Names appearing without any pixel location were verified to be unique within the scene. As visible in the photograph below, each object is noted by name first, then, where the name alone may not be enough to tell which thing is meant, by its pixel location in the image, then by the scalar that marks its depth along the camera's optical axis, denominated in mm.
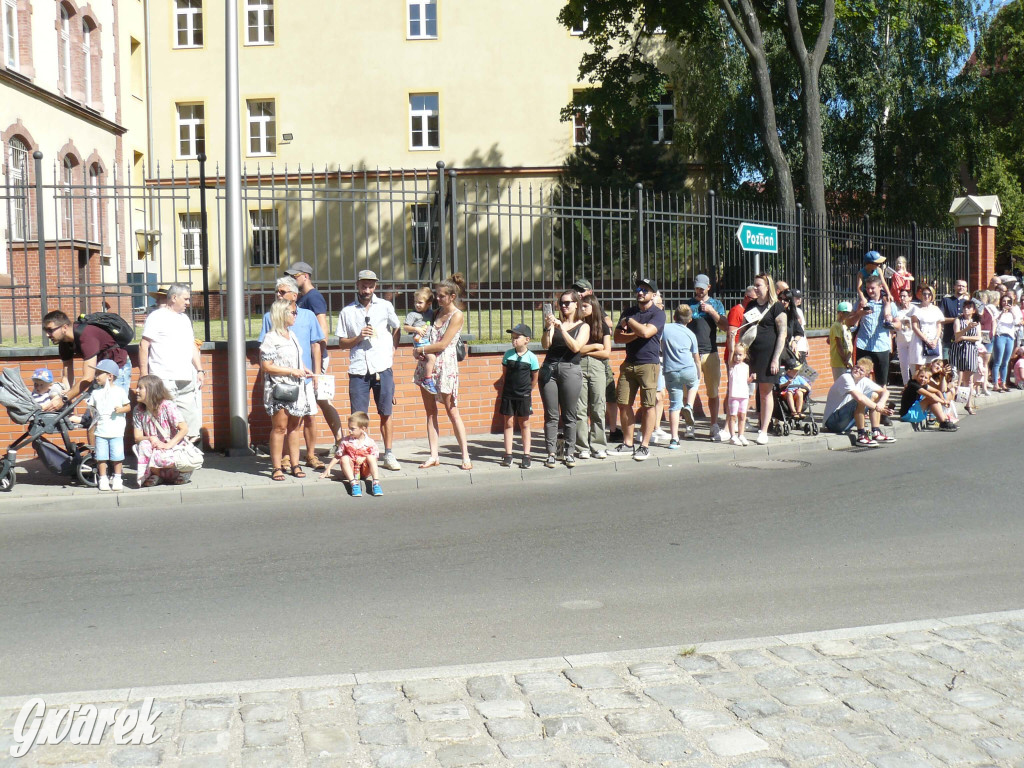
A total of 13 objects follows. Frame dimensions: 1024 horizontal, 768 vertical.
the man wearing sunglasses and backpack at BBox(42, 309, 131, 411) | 10664
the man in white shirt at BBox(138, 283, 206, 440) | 10625
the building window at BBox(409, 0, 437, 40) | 38594
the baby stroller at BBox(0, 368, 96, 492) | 10328
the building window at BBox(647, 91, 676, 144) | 38066
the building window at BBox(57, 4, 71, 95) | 30531
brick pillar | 23609
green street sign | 15609
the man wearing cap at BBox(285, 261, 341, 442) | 11578
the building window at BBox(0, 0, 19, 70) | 27531
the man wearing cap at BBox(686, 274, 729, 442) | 13812
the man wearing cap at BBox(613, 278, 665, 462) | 12055
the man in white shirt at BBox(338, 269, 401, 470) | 11188
